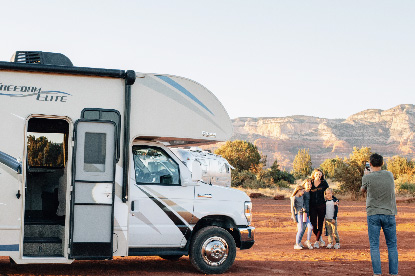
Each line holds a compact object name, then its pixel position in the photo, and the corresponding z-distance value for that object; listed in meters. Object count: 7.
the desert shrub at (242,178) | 56.19
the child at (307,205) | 14.51
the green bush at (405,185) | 45.40
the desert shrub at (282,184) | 57.76
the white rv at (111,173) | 9.12
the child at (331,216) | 14.62
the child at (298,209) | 14.47
